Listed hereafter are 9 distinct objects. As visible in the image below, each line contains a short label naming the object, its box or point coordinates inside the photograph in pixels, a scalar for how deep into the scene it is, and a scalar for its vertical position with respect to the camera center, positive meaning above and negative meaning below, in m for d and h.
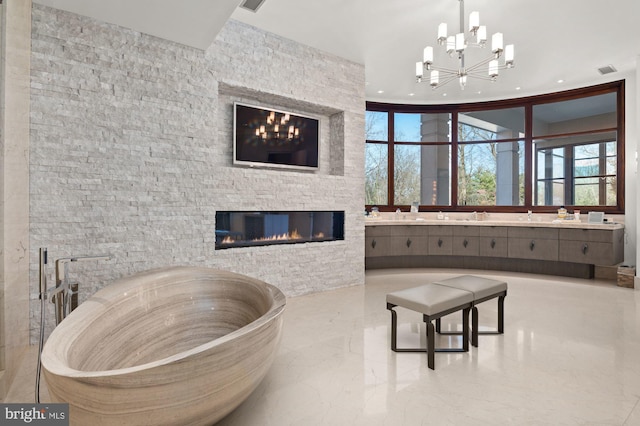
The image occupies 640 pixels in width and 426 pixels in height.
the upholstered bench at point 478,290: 2.73 -0.63
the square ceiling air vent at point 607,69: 4.79 +1.90
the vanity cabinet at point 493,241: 5.69 -0.49
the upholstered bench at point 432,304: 2.39 -0.65
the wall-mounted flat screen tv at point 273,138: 4.02 +0.87
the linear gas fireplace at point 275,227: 3.82 -0.19
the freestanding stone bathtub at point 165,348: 1.24 -0.64
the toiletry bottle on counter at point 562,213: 5.55 -0.05
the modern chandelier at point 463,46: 3.10 +1.51
